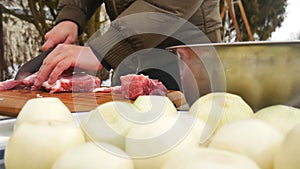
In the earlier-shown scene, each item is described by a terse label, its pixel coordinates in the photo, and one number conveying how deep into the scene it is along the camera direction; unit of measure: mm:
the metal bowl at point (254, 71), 446
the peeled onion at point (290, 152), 234
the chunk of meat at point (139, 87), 1008
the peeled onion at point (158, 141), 266
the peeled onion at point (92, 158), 244
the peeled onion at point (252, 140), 257
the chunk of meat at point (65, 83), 1196
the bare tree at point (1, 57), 3074
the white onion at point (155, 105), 339
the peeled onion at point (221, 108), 346
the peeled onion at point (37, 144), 276
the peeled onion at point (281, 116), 311
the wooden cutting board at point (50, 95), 943
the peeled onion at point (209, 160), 213
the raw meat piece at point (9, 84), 1273
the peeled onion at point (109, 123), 295
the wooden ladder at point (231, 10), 3156
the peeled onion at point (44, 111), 346
